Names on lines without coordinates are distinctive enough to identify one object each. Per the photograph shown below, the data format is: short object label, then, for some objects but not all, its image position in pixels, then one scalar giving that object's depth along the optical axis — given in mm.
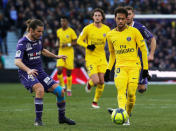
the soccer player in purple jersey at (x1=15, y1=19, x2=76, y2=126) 19609
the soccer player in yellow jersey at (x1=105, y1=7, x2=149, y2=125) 19500
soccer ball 18219
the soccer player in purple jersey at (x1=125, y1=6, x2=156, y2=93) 21672
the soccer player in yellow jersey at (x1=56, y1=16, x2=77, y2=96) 37625
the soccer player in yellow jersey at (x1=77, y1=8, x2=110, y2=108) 28500
